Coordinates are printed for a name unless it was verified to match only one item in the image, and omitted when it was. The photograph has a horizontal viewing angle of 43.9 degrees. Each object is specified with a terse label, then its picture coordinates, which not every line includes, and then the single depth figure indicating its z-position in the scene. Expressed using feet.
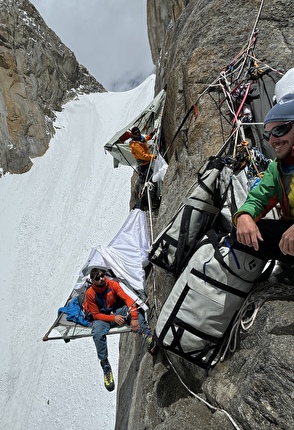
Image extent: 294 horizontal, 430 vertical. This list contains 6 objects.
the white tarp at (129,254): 21.06
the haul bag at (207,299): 9.09
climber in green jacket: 7.36
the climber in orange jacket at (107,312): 16.47
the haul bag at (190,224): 11.69
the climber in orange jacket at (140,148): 26.25
